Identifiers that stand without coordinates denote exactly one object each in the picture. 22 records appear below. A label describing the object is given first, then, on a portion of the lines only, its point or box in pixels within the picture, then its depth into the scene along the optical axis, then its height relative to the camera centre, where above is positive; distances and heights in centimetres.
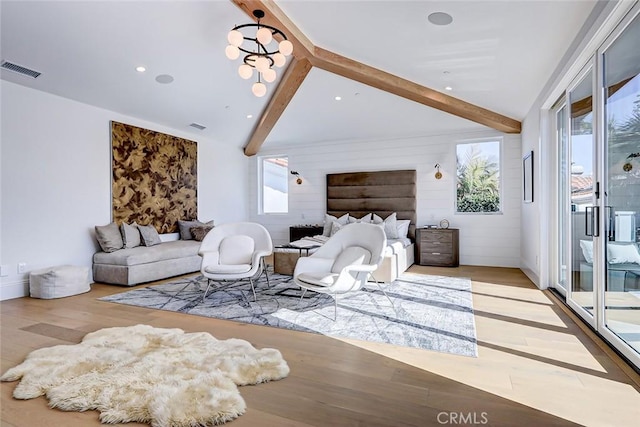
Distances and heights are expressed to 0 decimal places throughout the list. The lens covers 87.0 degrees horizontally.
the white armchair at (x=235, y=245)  441 -43
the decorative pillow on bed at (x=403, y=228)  662 -29
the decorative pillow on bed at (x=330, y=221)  700 -16
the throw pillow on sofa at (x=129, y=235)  547 -34
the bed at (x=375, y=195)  701 +40
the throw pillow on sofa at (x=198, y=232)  661 -36
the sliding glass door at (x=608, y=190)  240 +19
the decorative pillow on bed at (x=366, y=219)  693 -12
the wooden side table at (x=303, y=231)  761 -40
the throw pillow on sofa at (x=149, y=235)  573 -36
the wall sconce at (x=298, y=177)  825 +90
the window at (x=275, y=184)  862 +77
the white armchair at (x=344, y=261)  347 -55
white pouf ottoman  430 -87
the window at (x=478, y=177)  654 +71
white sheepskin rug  184 -105
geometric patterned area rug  297 -106
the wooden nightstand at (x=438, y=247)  630 -64
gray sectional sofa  501 -78
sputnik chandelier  327 +166
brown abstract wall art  569 +69
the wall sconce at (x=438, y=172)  684 +83
